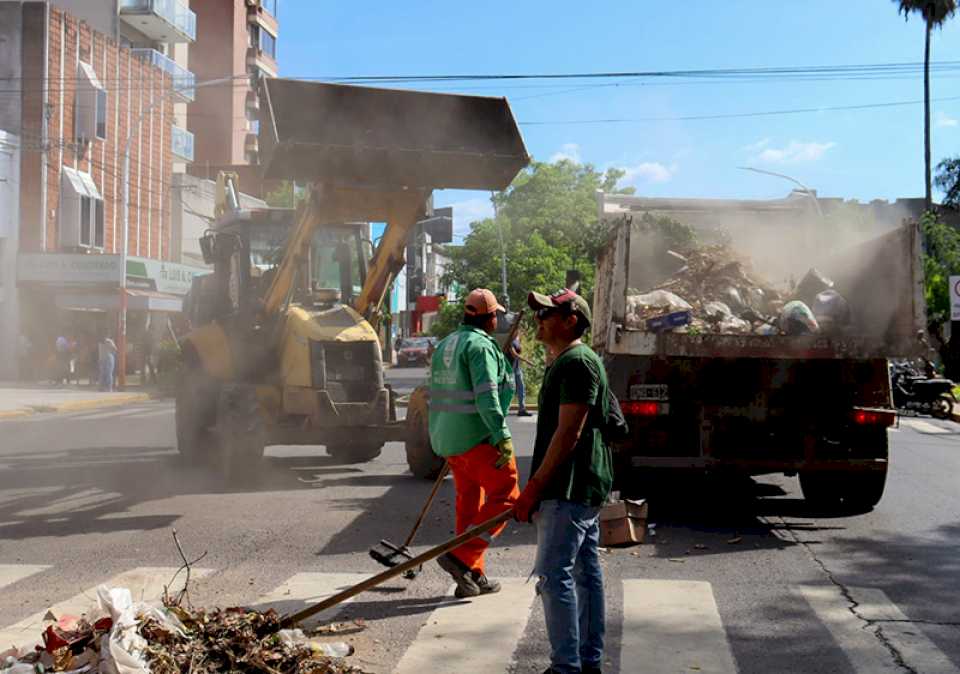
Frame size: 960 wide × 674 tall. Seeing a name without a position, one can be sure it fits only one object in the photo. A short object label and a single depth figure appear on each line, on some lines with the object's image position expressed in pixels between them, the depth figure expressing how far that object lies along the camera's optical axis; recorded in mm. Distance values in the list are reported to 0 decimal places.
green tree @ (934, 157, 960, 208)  47656
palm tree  43469
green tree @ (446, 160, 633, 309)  46344
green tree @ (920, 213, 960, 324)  31959
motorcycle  21953
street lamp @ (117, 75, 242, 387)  30875
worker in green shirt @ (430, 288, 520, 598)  6332
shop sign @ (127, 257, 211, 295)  37656
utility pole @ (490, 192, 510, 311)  46812
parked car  56094
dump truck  8859
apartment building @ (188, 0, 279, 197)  56719
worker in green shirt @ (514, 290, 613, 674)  4531
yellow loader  10844
